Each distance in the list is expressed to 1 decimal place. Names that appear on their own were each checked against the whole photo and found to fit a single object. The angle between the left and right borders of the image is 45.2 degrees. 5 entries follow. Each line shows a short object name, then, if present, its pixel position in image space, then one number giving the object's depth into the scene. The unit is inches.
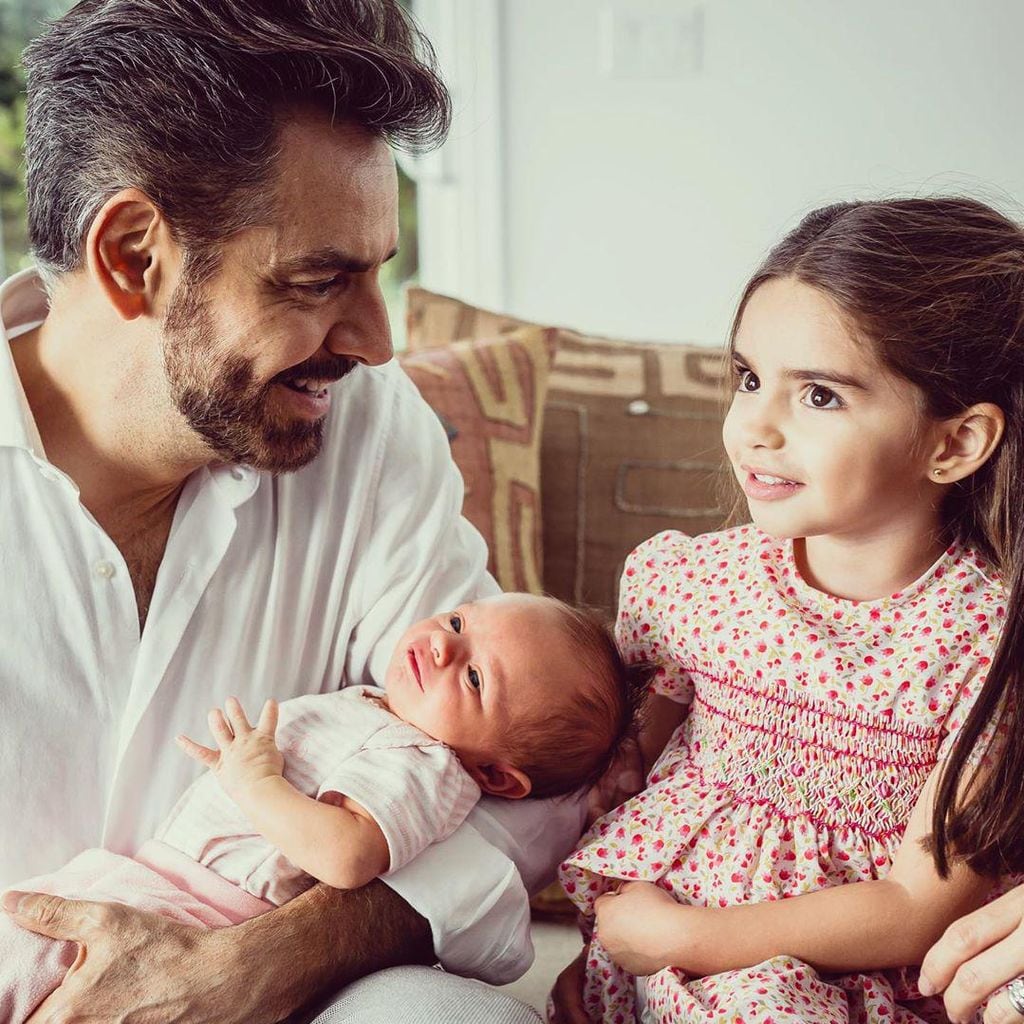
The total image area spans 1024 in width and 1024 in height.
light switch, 121.8
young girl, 49.0
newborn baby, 49.6
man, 51.6
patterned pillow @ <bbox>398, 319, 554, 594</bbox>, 74.9
